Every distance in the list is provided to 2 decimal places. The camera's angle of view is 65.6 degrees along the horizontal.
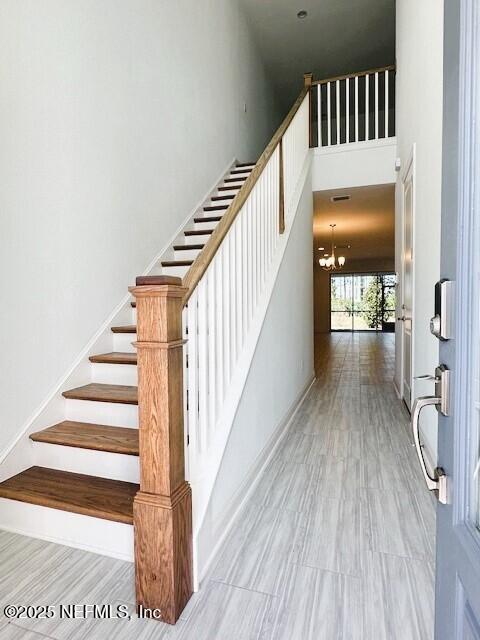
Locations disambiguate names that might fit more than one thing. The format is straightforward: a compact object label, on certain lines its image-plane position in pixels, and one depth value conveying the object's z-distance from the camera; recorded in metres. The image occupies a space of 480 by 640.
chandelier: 9.21
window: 14.44
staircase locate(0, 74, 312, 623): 1.34
